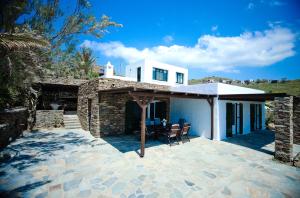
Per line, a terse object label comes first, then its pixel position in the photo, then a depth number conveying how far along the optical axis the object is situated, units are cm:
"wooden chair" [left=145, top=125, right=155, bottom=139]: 731
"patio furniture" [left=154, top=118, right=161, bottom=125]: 828
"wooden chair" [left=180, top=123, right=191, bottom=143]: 713
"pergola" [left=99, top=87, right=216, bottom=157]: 520
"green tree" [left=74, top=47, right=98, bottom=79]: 1813
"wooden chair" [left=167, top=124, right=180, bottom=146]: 659
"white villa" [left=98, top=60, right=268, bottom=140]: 788
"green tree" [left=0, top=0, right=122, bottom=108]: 371
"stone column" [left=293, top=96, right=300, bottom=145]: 737
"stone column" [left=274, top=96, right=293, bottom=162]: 506
